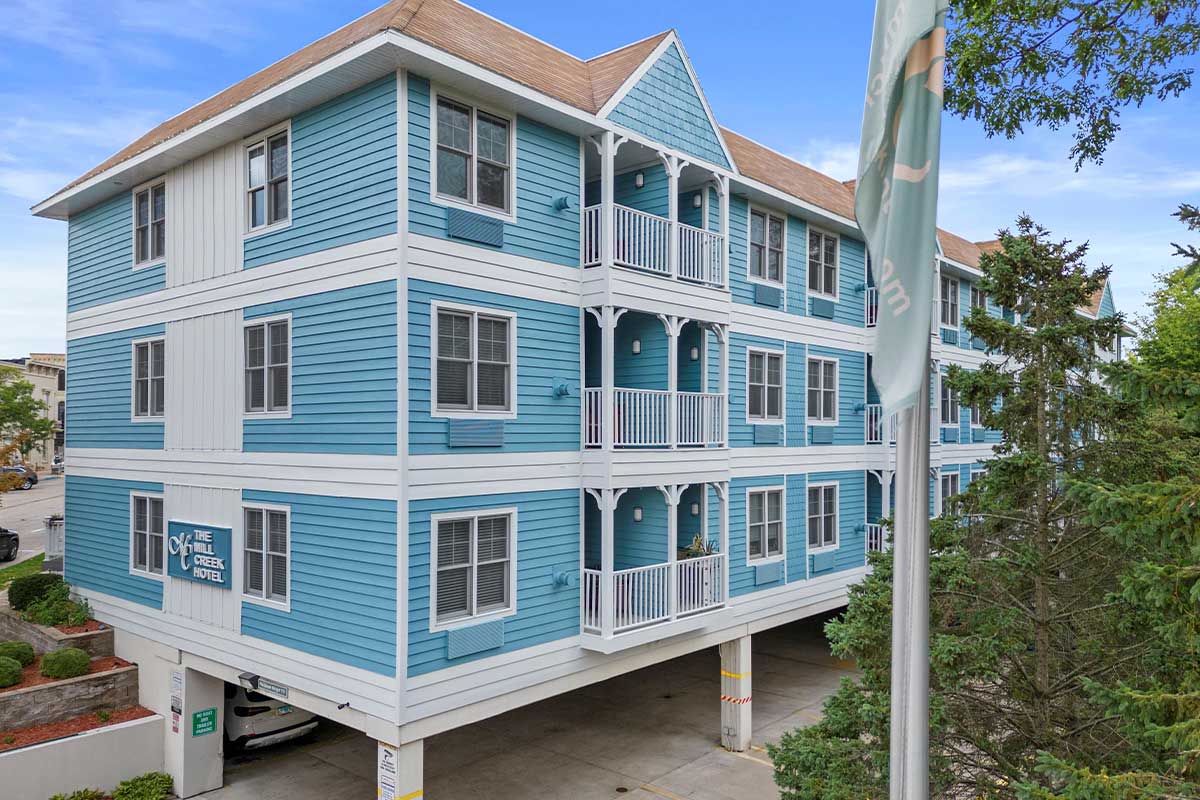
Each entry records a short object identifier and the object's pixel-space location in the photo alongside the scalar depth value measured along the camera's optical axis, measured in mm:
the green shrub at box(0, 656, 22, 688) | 15008
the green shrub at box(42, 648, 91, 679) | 15477
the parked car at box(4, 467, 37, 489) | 51819
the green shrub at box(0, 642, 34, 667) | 16075
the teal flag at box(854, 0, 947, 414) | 4680
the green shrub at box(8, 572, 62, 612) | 18312
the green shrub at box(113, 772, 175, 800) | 14398
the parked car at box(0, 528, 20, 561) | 30578
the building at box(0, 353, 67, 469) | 71188
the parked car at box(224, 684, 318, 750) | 15883
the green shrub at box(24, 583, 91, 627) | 17469
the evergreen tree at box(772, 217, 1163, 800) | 9219
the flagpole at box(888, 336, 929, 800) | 4777
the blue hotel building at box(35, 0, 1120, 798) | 11977
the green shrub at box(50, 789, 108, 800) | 13884
